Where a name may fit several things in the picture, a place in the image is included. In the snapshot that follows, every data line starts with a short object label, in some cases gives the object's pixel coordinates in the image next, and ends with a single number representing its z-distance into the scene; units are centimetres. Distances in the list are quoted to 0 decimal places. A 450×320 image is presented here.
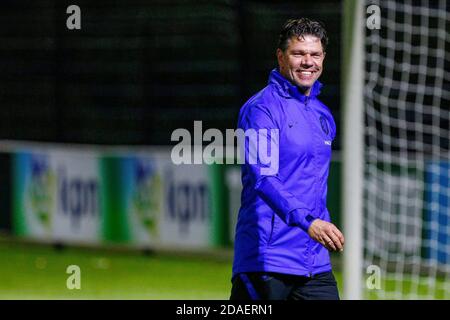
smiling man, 908
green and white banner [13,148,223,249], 1908
